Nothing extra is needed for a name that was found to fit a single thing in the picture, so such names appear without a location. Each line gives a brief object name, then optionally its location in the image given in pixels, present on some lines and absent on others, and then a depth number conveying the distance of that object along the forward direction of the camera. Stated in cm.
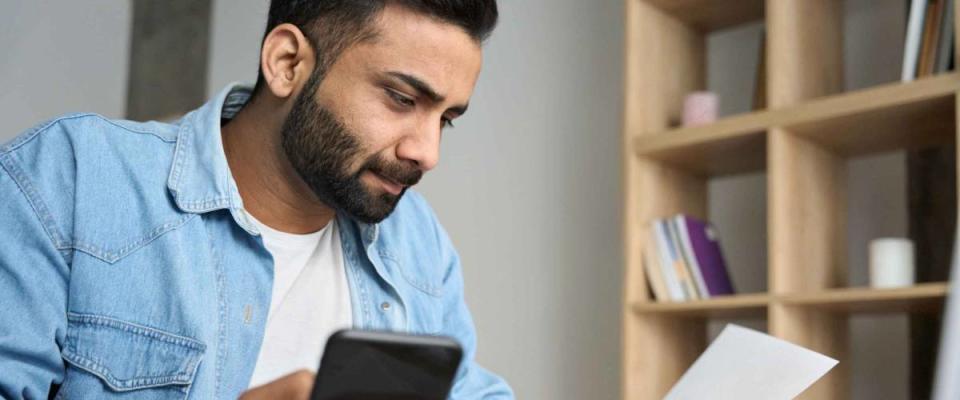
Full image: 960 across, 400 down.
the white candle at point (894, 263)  207
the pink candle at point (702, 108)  236
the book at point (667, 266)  233
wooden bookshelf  208
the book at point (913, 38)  203
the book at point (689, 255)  234
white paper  124
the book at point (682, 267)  234
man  125
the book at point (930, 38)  201
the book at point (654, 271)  235
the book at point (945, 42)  197
